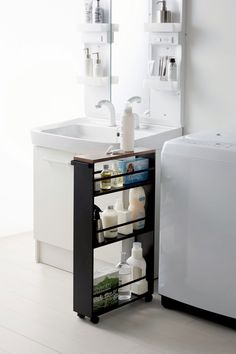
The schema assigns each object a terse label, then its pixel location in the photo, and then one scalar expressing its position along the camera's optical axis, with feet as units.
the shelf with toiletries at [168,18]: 12.33
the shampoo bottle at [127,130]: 11.02
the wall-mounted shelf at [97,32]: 13.19
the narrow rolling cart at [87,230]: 10.55
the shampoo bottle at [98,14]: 13.24
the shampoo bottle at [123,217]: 11.29
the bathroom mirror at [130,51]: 13.01
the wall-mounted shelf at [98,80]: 13.43
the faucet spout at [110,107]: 12.94
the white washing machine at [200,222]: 10.37
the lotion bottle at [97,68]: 13.44
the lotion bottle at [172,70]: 12.49
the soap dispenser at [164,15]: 12.35
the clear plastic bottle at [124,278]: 11.51
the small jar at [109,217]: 10.96
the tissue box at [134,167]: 11.03
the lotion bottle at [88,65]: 13.56
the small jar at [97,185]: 10.75
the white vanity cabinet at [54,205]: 12.87
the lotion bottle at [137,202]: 11.45
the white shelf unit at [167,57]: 12.41
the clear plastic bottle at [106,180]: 10.75
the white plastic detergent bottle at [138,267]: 11.60
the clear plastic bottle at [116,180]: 11.03
